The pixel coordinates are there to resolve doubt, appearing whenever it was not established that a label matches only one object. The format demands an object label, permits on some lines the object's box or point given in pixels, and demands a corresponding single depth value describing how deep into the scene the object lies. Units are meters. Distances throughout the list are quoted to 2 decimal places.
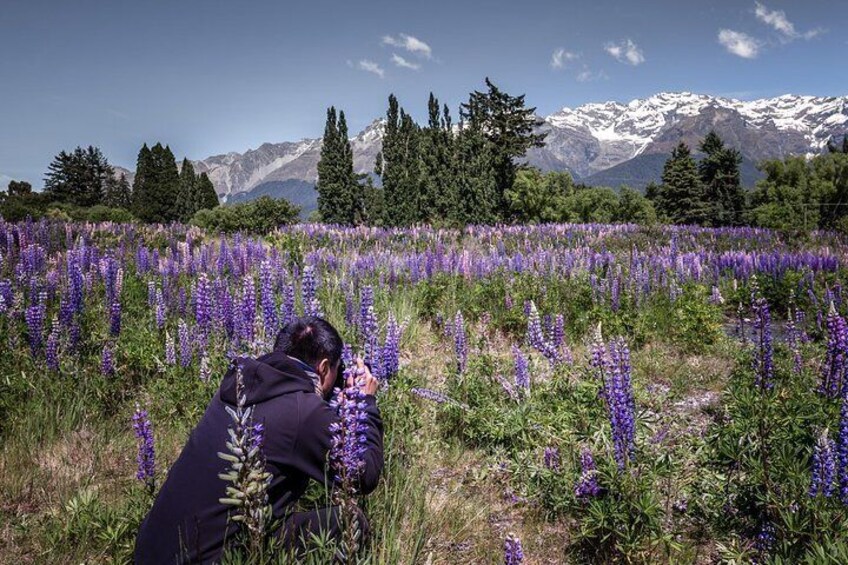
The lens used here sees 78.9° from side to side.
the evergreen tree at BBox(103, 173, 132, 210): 71.12
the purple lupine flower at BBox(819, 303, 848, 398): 3.36
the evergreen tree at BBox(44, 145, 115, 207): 67.44
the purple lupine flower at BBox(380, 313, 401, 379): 4.57
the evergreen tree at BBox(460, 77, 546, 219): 39.81
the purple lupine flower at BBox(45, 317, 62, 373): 5.26
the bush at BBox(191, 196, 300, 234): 19.53
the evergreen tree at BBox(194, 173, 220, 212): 62.53
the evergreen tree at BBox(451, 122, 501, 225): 24.98
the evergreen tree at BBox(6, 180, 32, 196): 53.03
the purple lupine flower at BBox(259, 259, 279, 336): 5.30
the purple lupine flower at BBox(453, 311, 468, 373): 5.38
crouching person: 2.68
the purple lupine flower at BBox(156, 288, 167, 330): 6.34
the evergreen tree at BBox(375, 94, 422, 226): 41.34
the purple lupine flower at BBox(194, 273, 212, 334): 5.74
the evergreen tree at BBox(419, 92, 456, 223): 30.86
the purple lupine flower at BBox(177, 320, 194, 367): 5.35
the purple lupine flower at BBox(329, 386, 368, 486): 2.17
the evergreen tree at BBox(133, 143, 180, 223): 61.50
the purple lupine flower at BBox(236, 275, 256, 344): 5.31
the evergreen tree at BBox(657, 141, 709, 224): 54.72
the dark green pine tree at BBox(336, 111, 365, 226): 42.44
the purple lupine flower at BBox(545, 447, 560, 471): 4.03
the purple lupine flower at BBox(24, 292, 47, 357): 5.52
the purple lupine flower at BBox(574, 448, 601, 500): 3.21
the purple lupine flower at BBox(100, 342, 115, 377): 5.38
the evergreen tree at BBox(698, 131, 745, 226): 55.25
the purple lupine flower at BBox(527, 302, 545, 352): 4.82
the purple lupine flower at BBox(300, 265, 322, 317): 5.44
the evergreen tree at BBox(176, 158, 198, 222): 60.77
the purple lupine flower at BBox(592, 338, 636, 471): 2.98
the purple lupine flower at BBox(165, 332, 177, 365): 5.23
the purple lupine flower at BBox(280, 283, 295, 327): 5.50
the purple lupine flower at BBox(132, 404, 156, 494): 3.18
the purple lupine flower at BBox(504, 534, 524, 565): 2.68
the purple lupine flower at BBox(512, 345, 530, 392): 4.89
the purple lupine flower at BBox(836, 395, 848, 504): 2.71
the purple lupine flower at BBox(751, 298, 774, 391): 3.12
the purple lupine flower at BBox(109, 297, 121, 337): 6.07
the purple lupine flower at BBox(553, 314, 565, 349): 5.31
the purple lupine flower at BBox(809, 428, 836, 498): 2.66
